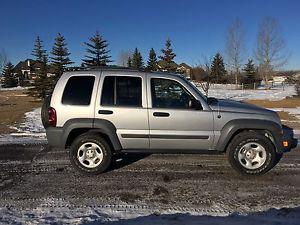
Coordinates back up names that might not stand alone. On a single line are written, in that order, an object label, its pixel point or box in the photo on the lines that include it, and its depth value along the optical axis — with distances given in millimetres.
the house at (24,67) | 55179
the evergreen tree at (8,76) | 49142
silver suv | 4102
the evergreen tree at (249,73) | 46023
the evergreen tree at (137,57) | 43493
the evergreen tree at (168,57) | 30792
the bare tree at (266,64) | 42838
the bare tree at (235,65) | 42927
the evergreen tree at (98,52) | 26827
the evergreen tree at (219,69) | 43484
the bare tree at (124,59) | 56179
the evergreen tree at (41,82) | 22061
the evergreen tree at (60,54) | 23841
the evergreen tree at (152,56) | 41932
